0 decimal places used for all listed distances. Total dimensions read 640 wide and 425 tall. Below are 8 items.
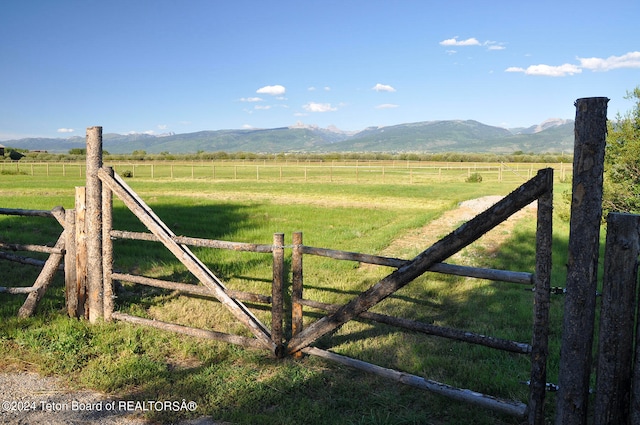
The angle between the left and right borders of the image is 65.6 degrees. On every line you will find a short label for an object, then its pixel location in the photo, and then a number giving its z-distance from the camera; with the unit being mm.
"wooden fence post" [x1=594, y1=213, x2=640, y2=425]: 3236
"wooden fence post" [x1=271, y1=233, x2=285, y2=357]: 5160
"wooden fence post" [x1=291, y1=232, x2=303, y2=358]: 5184
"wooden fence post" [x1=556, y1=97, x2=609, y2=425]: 3256
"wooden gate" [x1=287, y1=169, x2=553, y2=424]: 3582
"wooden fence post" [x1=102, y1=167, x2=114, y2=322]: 6324
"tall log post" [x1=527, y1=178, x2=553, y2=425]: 3559
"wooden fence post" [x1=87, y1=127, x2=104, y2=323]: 6242
